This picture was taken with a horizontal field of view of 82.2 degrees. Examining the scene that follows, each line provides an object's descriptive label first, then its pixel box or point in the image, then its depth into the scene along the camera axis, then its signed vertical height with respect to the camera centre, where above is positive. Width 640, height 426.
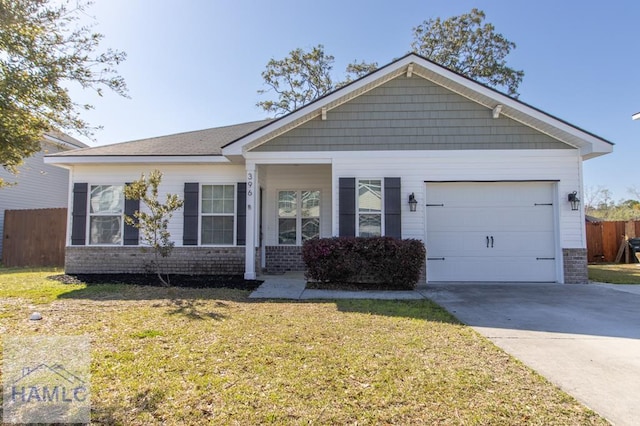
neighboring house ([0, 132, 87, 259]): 15.18 +2.05
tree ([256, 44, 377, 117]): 22.23 +9.79
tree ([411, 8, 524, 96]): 21.14 +10.95
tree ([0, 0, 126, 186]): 5.50 +2.69
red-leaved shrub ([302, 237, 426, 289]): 8.35 -0.57
